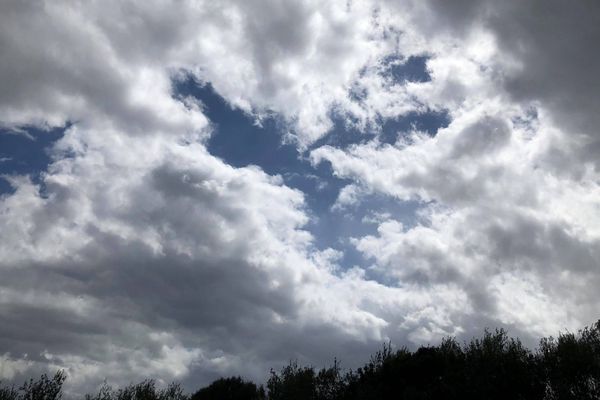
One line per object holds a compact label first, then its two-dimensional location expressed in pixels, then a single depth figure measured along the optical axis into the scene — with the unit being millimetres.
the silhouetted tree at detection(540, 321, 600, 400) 36031
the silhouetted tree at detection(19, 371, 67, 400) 54875
